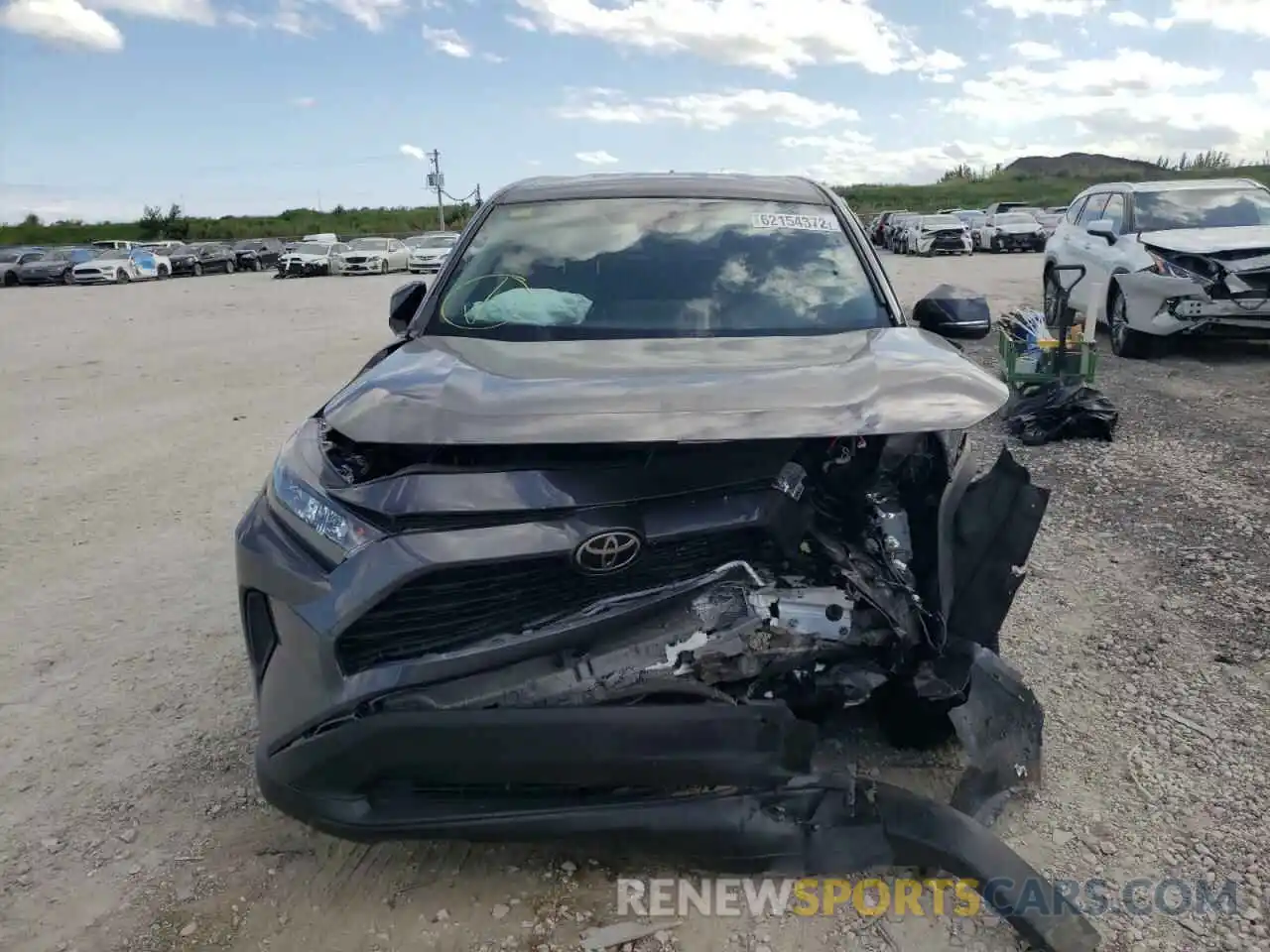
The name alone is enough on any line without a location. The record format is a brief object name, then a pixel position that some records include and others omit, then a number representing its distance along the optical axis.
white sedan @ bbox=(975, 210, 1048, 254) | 30.95
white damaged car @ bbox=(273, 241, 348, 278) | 31.27
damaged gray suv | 2.08
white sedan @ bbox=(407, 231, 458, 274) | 31.62
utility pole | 64.38
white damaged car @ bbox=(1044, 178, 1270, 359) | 8.27
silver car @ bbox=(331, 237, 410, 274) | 31.47
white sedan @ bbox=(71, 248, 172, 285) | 31.97
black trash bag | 6.55
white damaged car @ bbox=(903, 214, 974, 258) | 29.95
